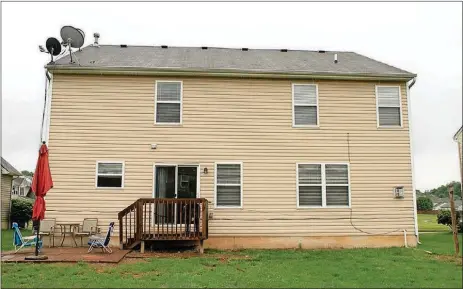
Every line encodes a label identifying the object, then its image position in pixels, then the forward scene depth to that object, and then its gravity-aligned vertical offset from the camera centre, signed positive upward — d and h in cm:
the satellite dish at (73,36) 1291 +500
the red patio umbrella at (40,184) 896 +13
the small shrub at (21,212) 2305 -127
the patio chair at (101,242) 985 -129
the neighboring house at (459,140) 1848 +263
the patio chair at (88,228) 1097 -103
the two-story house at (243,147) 1150 +128
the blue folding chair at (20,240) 978 -124
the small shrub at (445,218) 1886 -123
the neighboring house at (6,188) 2252 +10
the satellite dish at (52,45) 1195 +429
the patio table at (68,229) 1102 -107
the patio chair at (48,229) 1096 -106
